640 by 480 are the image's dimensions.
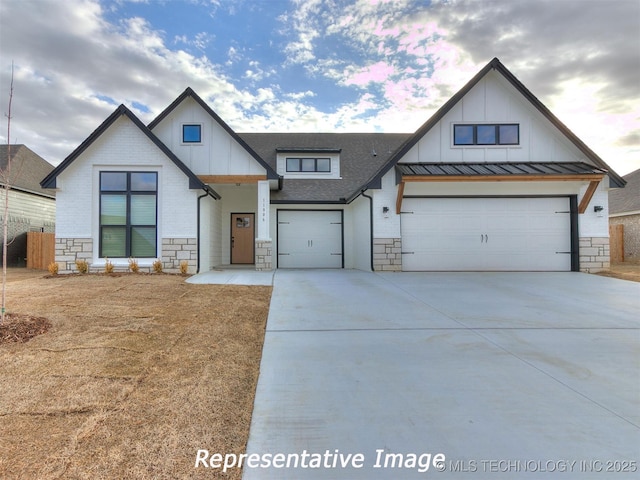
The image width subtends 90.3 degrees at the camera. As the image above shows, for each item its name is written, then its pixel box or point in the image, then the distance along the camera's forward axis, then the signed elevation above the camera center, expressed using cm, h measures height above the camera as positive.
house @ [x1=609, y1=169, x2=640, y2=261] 1661 +167
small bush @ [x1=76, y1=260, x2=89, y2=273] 960 -62
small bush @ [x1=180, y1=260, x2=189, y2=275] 991 -70
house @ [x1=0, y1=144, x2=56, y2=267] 1617 +222
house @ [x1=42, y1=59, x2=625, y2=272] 988 +183
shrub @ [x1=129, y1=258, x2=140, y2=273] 968 -64
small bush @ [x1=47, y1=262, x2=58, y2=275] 949 -68
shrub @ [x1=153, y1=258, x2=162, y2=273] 980 -66
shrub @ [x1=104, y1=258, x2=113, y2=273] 952 -65
